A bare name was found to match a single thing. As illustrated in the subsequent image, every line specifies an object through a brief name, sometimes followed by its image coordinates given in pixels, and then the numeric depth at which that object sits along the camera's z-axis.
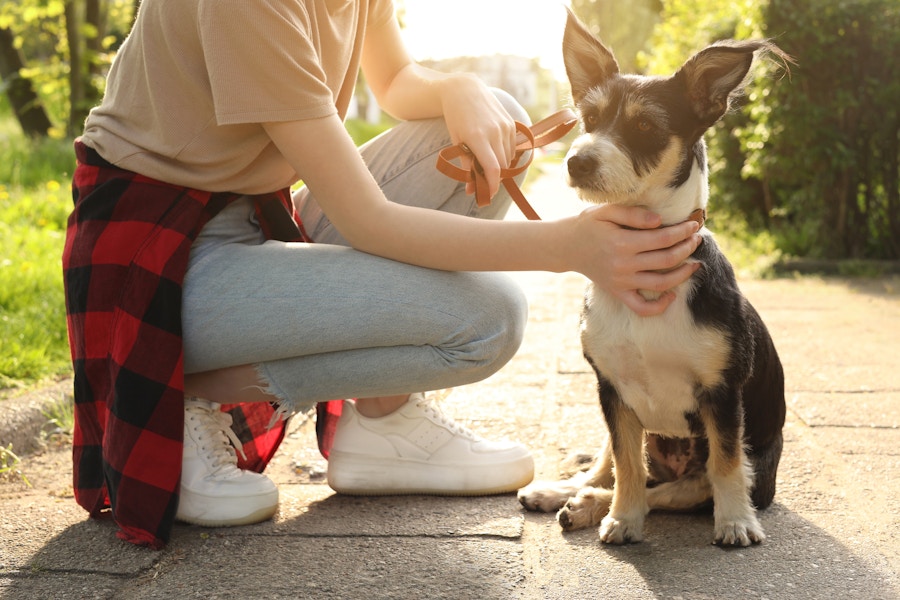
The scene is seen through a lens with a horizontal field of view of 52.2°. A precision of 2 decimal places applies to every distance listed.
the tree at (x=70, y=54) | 10.30
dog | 2.32
